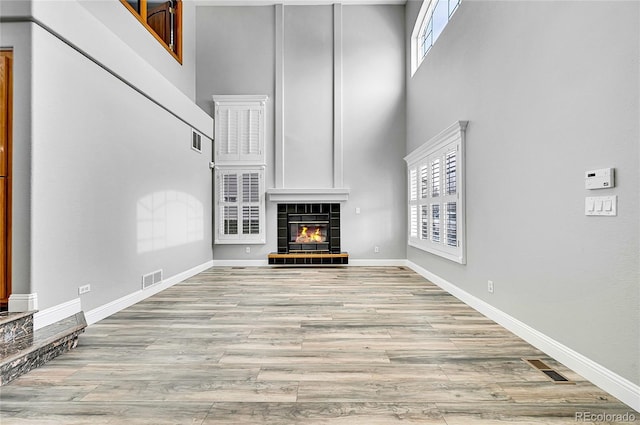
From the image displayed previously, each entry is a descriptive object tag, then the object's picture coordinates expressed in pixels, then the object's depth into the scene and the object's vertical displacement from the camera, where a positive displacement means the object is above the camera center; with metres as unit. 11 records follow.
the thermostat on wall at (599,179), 1.93 +0.20
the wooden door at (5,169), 2.65 +0.37
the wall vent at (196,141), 5.86 +1.32
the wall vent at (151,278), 4.28 -0.86
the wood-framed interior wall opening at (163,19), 4.67 +3.09
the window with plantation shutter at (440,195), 4.09 +0.26
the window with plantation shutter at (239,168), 6.90 +0.95
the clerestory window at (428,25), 4.89 +3.15
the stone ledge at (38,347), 2.14 -0.93
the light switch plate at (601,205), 1.92 +0.04
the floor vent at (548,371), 2.11 -1.07
